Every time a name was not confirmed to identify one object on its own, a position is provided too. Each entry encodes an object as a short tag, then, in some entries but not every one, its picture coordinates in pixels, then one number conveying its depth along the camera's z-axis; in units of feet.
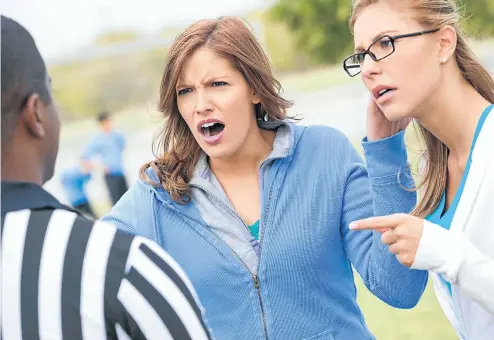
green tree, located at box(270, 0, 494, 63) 119.24
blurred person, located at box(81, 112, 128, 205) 30.89
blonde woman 5.94
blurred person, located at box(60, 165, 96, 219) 29.81
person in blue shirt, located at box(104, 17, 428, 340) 7.13
